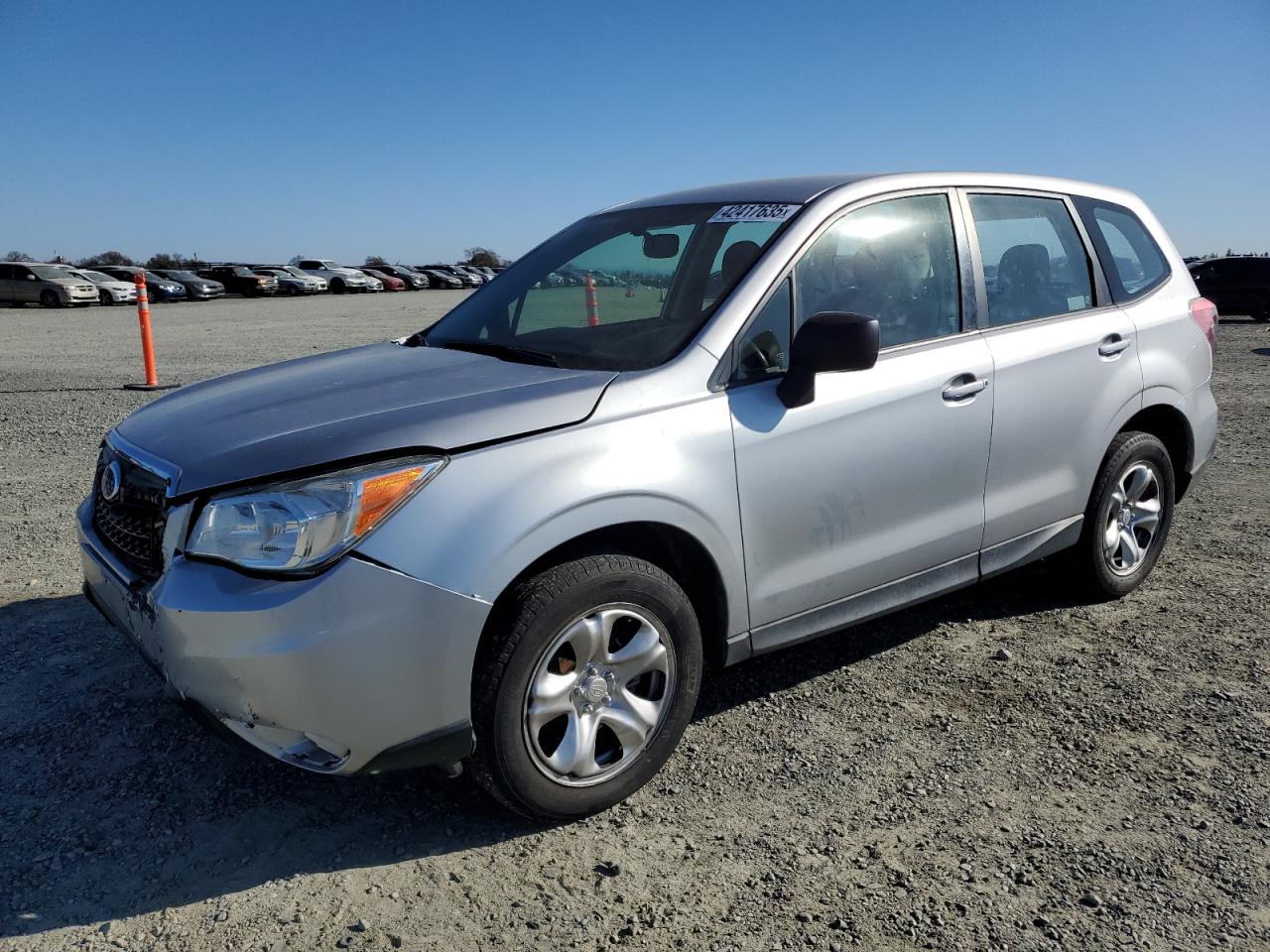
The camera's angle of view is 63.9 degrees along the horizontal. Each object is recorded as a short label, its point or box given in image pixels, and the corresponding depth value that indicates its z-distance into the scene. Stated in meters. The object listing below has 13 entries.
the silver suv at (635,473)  2.47
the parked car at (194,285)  39.00
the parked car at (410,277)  52.39
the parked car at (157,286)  37.33
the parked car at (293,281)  42.56
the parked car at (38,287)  32.34
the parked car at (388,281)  49.91
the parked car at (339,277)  45.56
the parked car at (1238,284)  21.44
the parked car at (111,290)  34.66
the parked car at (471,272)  57.55
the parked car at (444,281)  54.69
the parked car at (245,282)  41.31
